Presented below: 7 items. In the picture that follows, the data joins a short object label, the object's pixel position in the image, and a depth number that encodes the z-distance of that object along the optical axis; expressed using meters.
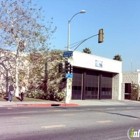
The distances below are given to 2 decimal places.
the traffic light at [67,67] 26.10
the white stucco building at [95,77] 35.94
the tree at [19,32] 27.70
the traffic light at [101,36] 21.23
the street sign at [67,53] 26.17
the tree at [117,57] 78.67
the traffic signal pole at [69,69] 21.27
